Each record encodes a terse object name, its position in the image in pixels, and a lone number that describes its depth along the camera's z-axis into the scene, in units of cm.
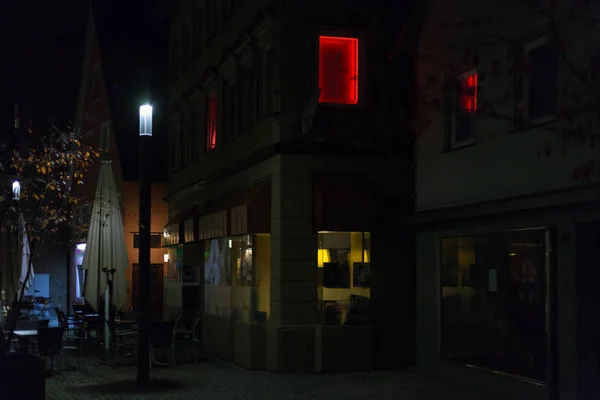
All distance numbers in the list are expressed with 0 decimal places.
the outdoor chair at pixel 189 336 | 1825
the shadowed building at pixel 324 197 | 1639
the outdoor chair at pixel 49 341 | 1567
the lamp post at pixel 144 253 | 1426
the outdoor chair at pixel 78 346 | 1748
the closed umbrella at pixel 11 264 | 1535
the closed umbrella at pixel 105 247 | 1684
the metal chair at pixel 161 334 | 1684
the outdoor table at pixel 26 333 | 1738
